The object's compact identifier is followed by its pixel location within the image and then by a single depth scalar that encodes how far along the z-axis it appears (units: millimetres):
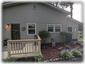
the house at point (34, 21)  3252
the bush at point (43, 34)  3130
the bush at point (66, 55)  2659
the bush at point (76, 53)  2714
